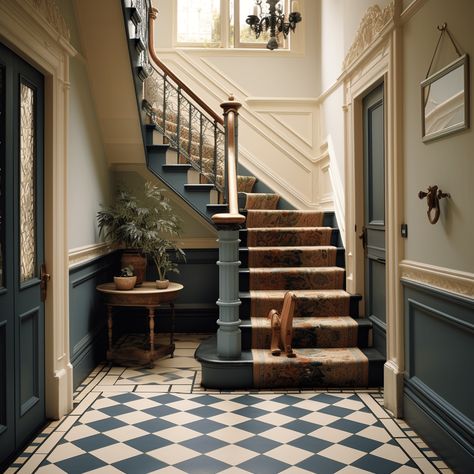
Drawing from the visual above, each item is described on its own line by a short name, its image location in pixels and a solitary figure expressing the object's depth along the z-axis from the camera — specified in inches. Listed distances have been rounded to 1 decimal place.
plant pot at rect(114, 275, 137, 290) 188.2
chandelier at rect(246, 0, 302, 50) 214.5
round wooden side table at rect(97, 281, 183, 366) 185.5
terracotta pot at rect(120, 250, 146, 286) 202.1
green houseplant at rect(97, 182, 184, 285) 196.1
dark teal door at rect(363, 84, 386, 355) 171.8
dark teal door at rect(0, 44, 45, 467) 113.3
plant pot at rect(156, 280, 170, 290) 192.5
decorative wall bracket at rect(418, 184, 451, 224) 116.1
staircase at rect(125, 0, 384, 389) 164.1
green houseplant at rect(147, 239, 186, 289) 193.2
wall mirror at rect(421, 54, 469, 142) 104.0
